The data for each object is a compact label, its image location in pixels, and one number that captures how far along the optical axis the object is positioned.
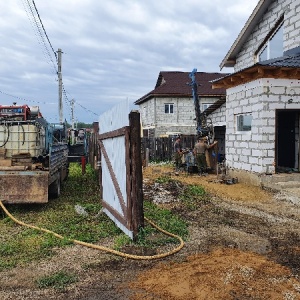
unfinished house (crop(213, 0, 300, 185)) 11.08
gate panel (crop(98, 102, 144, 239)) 5.30
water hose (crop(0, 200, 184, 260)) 4.72
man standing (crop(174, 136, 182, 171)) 17.11
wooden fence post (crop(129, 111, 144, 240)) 5.27
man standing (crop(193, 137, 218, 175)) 15.08
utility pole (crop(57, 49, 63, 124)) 27.28
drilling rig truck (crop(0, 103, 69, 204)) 7.43
